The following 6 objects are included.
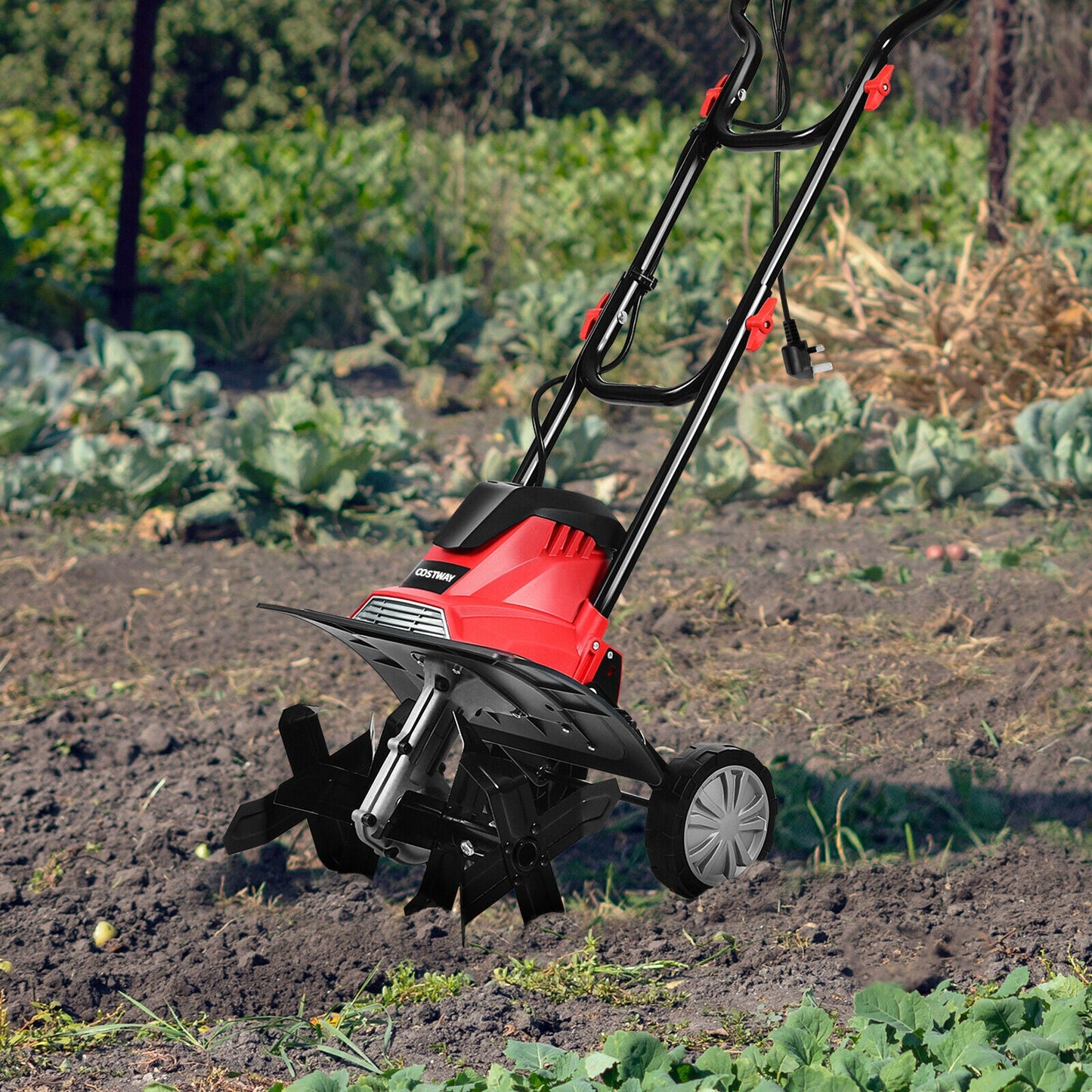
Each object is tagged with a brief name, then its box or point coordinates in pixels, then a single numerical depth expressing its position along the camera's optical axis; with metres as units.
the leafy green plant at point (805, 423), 9.80
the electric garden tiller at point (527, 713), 4.42
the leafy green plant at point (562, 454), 9.79
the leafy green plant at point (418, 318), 13.34
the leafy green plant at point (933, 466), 9.43
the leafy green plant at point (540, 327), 12.98
